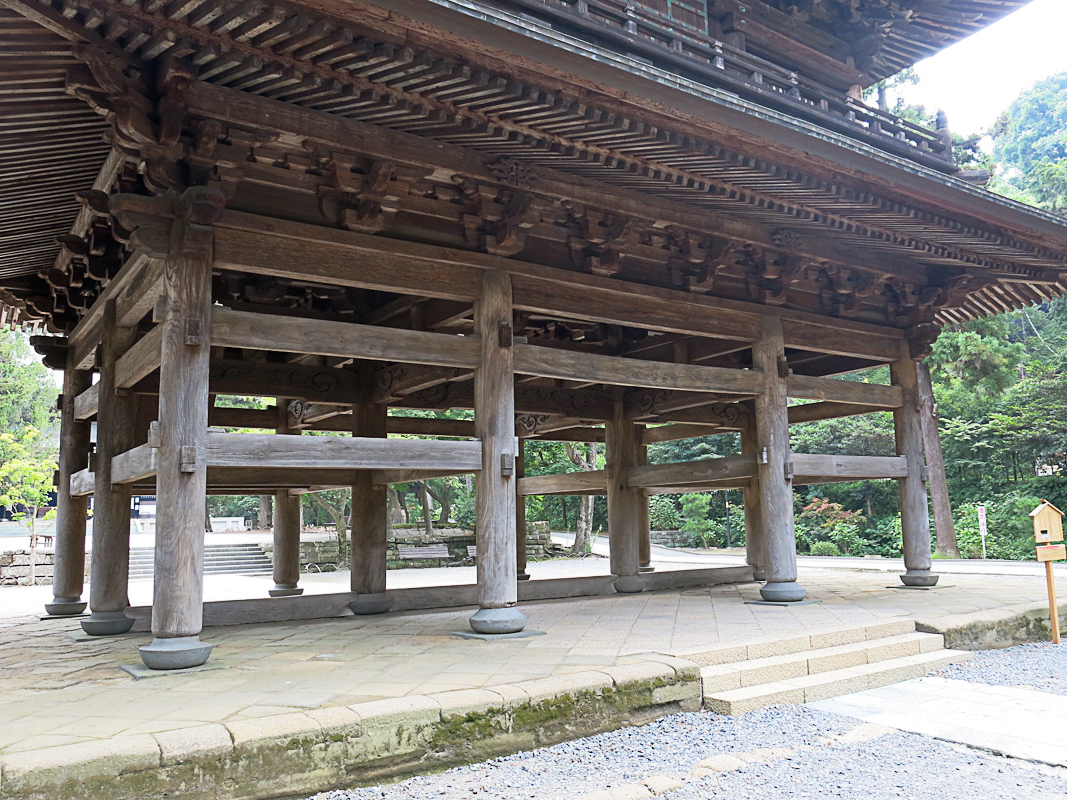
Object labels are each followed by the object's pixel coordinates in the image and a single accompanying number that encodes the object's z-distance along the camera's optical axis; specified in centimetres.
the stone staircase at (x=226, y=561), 2017
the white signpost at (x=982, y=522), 1916
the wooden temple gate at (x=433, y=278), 491
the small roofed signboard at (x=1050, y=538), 770
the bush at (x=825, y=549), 2431
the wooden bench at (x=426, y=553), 2034
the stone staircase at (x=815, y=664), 510
